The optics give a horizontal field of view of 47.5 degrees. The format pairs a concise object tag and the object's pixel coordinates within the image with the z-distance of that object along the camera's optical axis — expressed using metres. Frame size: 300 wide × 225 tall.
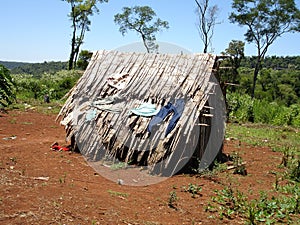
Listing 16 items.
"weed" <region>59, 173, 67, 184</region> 4.93
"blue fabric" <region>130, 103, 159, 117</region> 6.30
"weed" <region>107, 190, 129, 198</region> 4.71
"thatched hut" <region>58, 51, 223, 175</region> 6.00
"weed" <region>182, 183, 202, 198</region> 5.11
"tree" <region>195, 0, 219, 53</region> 24.34
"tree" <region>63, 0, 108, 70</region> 27.33
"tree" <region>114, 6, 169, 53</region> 30.11
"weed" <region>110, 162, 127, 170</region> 6.04
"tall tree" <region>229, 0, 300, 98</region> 23.08
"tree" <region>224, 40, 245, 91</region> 25.75
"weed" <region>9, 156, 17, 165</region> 5.79
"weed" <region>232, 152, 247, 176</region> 6.38
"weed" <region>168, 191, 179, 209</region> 4.54
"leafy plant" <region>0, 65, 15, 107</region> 11.17
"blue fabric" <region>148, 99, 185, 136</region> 6.07
